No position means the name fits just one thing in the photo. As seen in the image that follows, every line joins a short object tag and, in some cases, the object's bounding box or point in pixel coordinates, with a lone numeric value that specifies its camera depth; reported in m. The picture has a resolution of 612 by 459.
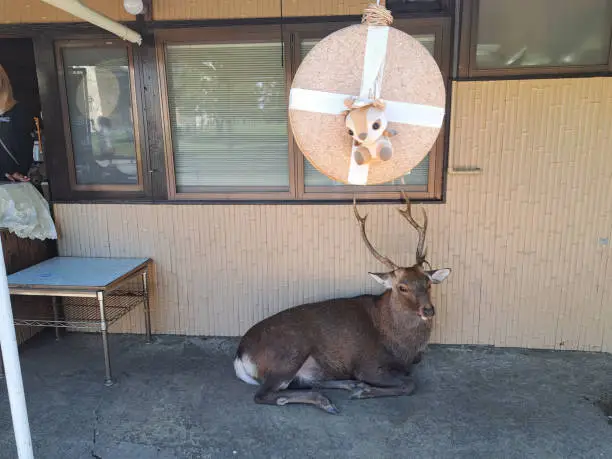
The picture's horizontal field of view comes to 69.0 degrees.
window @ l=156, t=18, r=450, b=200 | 3.75
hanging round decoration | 1.72
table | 3.36
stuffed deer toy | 1.61
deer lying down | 3.26
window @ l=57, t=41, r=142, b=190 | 3.95
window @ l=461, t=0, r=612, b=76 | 3.45
